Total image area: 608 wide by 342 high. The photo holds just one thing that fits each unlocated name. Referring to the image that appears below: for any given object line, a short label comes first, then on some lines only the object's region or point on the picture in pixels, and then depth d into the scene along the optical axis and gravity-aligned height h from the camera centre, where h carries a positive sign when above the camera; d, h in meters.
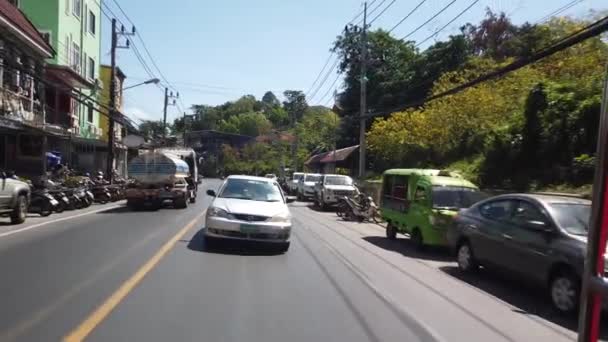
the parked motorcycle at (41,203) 21.20 -1.90
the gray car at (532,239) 8.43 -1.07
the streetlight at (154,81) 42.47 +4.63
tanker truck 26.19 -1.29
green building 34.06 +5.39
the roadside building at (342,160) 54.67 -0.12
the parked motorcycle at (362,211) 25.56 -2.01
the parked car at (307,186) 40.26 -1.79
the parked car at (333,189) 31.95 -1.52
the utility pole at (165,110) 72.94 +4.67
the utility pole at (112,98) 35.53 +2.79
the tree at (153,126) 106.15 +4.21
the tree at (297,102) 86.91 +8.05
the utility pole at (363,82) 35.41 +4.31
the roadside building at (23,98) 25.69 +2.03
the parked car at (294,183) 44.52 -1.93
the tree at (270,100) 159.91 +14.89
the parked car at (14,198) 16.80 -1.45
